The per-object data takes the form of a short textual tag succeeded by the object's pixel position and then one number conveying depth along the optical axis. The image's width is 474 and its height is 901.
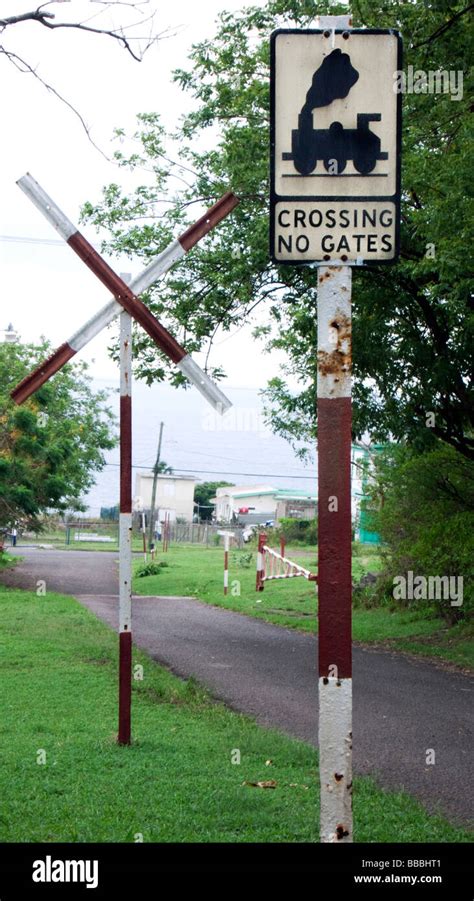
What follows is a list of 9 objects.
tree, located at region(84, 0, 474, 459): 11.92
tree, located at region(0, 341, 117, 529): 26.20
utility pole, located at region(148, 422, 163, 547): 48.56
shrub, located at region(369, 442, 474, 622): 15.71
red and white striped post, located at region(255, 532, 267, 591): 24.65
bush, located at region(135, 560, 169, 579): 32.75
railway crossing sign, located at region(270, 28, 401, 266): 4.38
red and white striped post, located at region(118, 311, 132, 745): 8.29
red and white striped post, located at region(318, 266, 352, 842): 4.15
